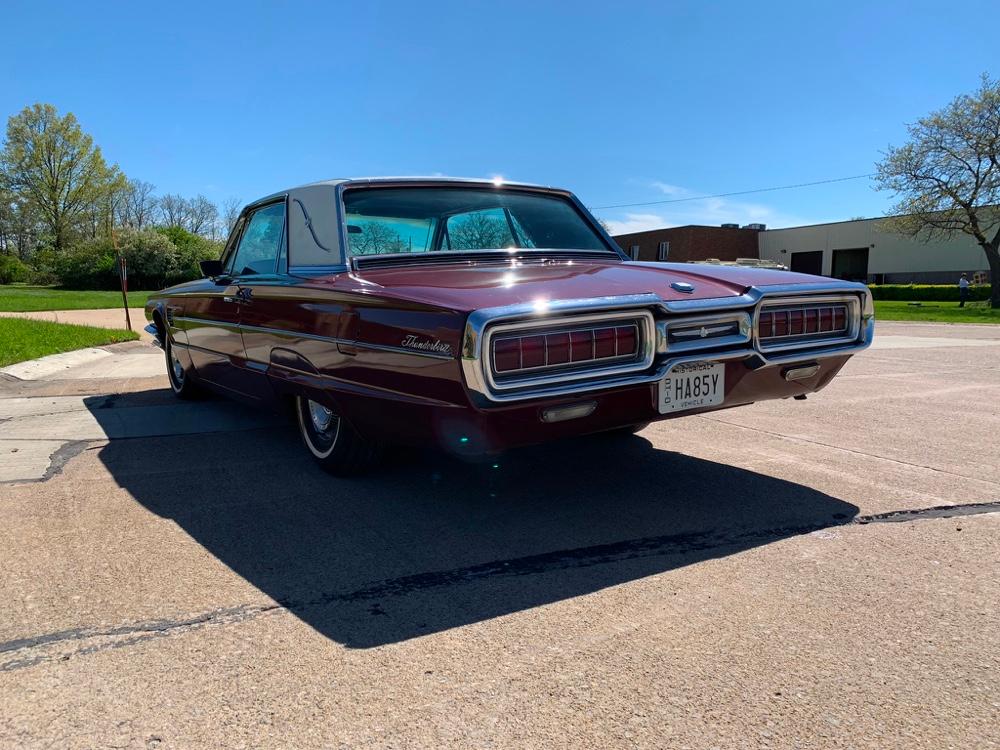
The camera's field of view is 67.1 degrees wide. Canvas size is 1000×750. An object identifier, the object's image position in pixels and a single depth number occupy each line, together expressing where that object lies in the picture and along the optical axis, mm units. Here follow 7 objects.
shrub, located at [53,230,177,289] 42531
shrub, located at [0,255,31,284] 47875
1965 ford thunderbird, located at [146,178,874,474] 2795
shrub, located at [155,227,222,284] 43594
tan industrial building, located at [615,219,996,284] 43781
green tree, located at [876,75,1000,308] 30875
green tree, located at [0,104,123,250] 47312
